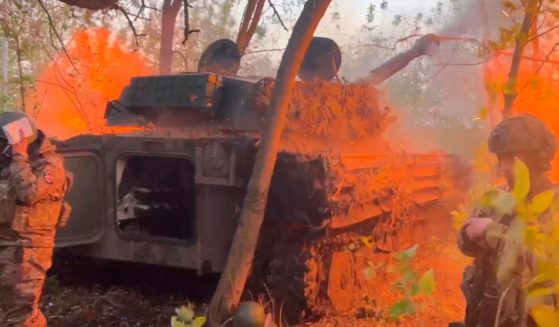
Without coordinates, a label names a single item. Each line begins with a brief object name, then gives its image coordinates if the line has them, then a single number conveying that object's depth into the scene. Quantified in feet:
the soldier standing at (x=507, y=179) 9.13
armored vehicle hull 18.13
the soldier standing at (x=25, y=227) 15.03
